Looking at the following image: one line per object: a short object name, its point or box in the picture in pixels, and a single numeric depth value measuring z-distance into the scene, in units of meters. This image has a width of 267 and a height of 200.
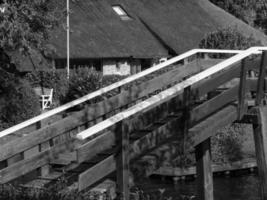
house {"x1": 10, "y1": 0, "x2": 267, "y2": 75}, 32.56
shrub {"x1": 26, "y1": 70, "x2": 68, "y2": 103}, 26.55
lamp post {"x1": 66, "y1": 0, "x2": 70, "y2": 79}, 29.22
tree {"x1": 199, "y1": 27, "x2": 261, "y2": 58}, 24.78
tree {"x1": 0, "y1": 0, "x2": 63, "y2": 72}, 11.09
